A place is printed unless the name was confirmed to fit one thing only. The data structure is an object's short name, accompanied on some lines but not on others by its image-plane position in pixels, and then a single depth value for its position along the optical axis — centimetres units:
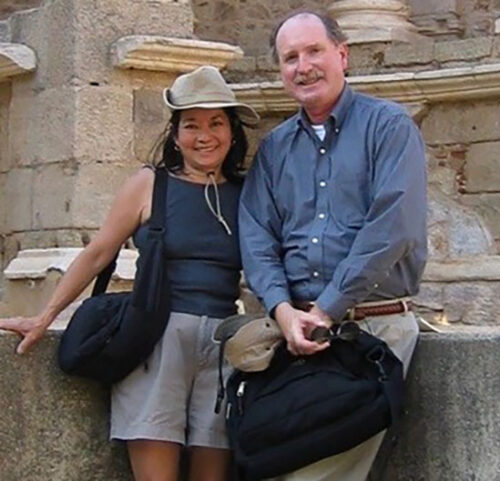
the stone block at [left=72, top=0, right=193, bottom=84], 743
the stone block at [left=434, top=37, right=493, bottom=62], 991
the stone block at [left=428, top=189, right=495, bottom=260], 974
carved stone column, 1068
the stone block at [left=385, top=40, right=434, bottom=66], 1015
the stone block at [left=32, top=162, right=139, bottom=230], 744
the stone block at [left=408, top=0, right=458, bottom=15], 1243
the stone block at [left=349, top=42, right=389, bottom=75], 1037
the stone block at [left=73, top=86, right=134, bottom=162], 739
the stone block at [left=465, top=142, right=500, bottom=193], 971
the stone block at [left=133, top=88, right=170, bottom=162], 746
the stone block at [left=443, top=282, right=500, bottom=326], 934
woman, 416
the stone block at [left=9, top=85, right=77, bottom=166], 742
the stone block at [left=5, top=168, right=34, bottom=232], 775
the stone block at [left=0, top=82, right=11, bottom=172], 782
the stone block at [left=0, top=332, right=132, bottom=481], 433
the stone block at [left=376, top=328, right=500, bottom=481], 402
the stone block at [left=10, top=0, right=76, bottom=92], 744
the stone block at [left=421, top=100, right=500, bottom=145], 972
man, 383
